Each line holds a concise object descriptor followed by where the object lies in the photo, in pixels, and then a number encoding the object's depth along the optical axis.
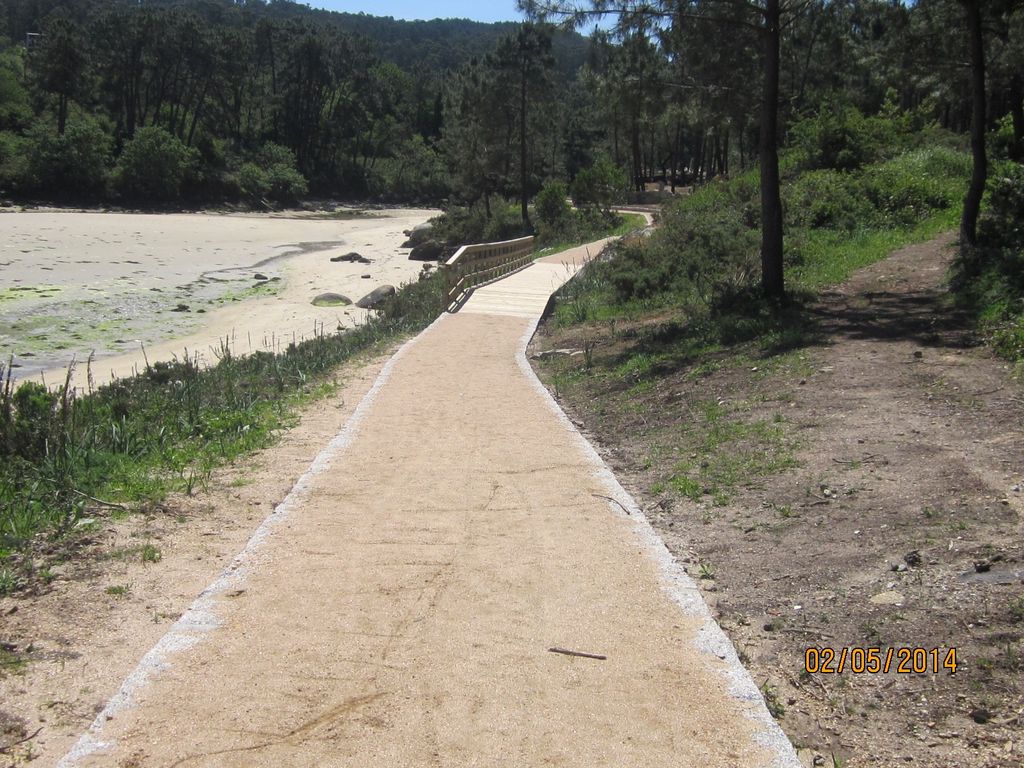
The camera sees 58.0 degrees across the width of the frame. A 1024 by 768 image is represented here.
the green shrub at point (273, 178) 83.00
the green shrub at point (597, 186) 45.75
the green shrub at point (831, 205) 20.17
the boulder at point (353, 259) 43.53
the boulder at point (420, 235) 50.71
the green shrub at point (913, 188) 20.23
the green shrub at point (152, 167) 71.44
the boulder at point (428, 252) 46.25
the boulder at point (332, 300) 30.08
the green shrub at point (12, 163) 63.66
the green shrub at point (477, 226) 47.50
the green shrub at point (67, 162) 66.00
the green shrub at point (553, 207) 44.53
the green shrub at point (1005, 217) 14.19
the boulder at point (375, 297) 29.00
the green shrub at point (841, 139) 24.77
